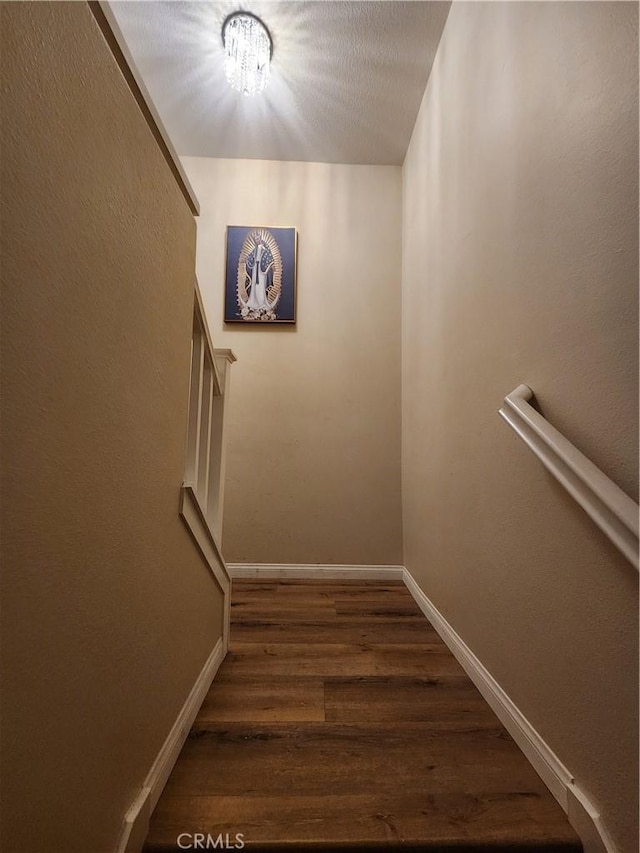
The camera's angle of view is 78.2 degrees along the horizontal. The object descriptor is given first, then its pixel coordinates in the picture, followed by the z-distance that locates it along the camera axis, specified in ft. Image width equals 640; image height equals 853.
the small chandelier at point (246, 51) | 6.75
